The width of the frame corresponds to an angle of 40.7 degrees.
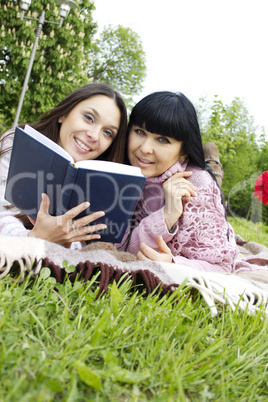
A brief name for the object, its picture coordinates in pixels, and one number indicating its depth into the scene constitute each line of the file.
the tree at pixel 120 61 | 25.12
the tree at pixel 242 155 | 26.30
